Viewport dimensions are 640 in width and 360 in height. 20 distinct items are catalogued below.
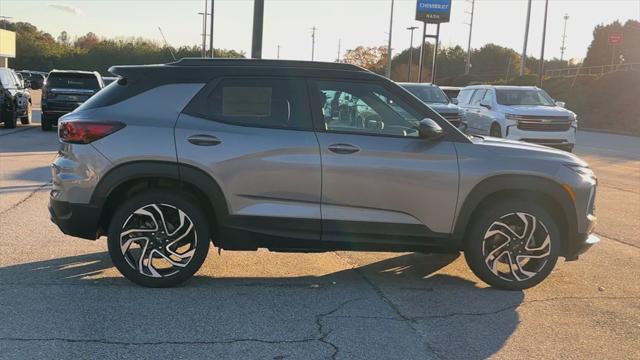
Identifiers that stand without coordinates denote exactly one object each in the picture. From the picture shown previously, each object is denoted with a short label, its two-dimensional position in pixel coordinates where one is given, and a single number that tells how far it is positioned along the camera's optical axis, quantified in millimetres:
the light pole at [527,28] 47112
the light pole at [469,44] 78025
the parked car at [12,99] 18752
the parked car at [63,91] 19031
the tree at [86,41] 107662
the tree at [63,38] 116562
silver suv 5055
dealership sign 46156
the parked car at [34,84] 21672
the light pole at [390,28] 56478
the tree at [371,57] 92875
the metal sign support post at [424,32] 46984
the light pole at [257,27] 12180
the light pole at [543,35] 43469
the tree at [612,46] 74312
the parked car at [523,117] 16891
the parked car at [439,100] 17312
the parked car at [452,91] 29656
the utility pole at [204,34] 47362
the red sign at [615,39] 57925
